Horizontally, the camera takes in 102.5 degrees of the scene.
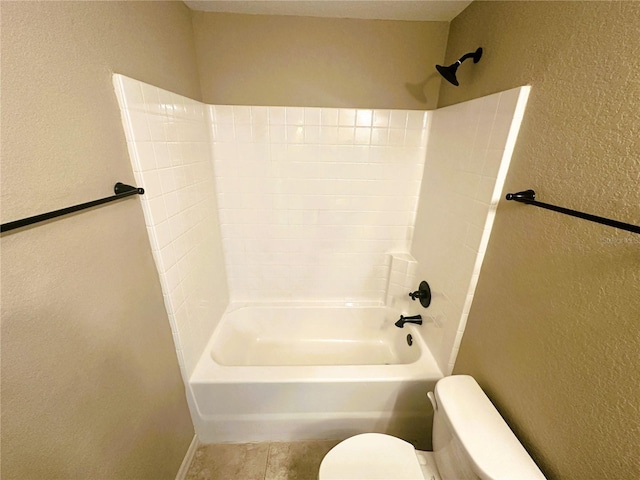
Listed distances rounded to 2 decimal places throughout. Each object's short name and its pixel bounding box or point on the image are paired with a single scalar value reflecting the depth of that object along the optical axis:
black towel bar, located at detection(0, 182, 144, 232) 0.51
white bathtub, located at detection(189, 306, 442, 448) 1.28
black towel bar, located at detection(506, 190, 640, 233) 0.50
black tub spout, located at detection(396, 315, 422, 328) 1.60
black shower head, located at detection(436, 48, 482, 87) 1.07
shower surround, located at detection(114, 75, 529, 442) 1.05
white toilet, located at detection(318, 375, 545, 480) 0.73
